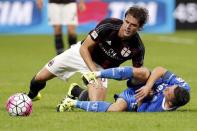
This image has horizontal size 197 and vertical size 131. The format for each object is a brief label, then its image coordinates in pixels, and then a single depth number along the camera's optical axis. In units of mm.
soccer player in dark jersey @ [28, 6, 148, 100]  18906
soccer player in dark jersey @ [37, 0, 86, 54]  31734
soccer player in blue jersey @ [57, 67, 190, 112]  17750
